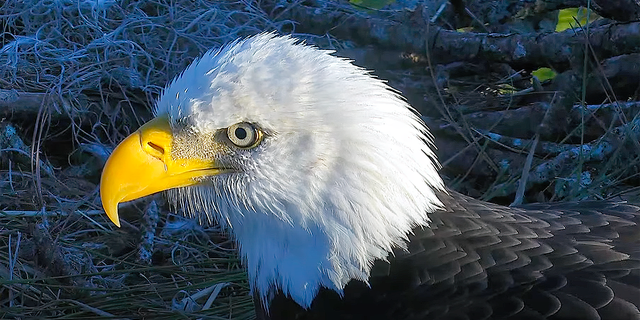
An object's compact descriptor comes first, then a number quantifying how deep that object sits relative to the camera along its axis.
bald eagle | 4.80
